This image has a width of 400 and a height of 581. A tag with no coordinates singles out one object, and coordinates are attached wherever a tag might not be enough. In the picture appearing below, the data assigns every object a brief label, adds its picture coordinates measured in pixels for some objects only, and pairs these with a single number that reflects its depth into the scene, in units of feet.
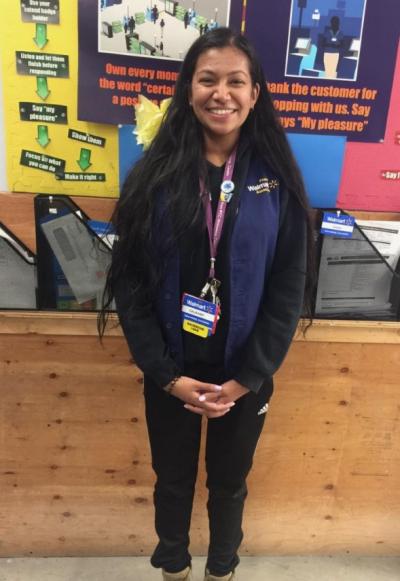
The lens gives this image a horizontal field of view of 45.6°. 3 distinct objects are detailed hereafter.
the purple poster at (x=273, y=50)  4.21
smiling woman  3.63
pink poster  4.65
